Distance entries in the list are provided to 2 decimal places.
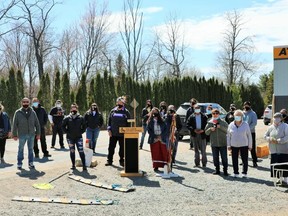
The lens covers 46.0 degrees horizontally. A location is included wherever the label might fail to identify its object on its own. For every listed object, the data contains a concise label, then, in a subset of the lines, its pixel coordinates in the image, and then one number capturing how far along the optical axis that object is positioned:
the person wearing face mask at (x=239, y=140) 8.78
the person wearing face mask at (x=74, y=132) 9.40
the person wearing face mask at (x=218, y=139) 9.11
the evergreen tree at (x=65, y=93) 22.81
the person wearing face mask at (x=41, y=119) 11.10
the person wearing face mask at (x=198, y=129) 9.98
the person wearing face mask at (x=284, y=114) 9.48
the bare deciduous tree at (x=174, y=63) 47.43
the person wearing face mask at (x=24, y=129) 9.36
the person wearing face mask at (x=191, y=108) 11.55
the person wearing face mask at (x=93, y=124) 11.92
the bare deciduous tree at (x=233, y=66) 47.14
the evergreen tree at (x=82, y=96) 23.82
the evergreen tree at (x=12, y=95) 20.42
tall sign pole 11.40
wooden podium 9.04
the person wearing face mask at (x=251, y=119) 10.32
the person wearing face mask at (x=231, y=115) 12.41
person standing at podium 9.89
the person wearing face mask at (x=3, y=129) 10.40
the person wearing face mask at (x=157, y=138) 9.50
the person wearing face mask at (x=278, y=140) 8.25
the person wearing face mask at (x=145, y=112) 12.68
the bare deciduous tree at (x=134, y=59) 40.77
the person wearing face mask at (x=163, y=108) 11.31
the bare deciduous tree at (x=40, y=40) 35.00
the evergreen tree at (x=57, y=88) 22.65
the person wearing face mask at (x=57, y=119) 13.28
